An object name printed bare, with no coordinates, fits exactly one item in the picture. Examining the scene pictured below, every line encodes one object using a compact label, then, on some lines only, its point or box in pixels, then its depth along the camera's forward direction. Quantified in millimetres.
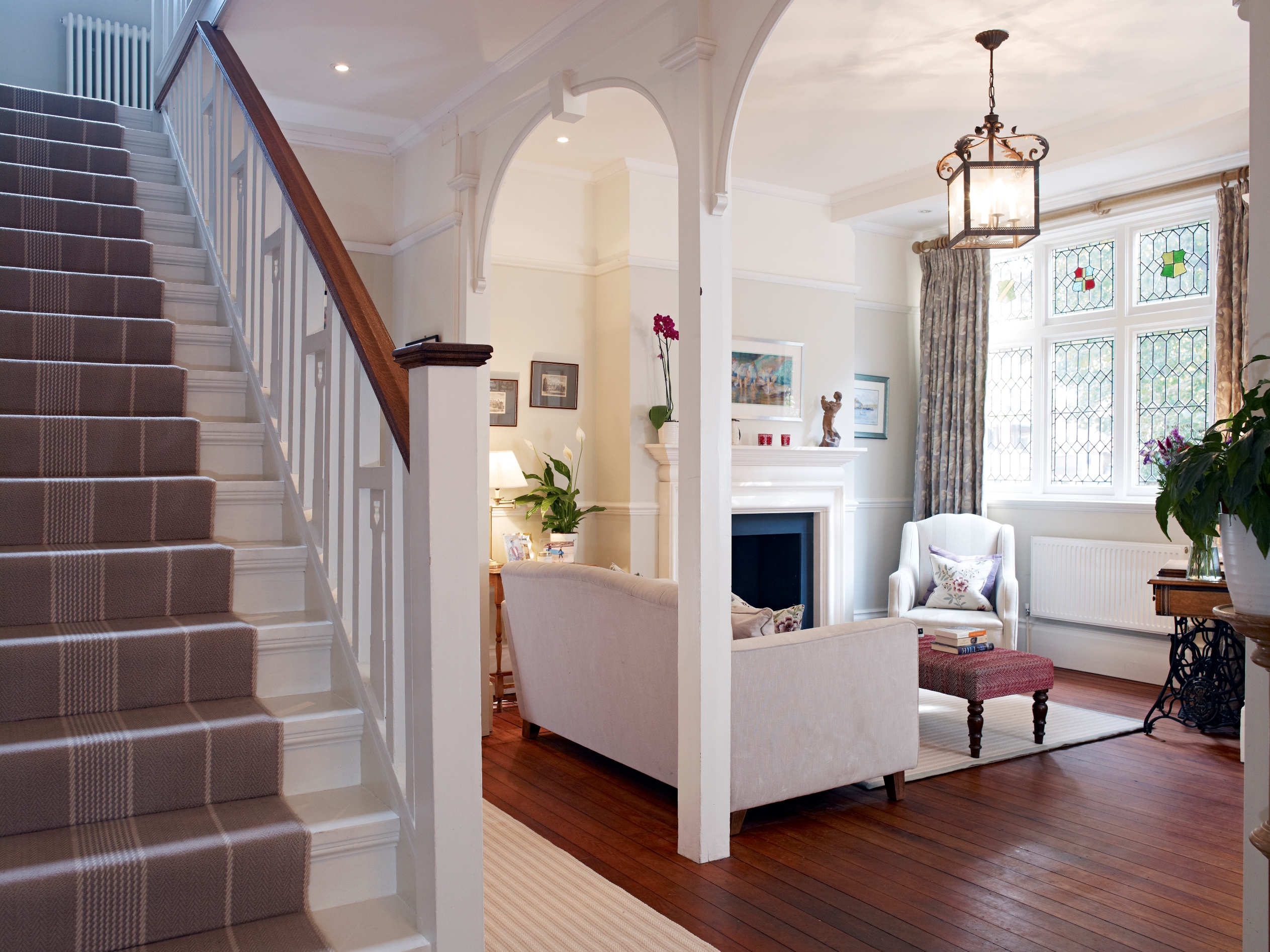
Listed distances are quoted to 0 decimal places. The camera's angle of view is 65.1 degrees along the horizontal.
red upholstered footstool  4371
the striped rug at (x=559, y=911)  2660
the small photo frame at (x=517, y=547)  5488
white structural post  3232
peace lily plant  5703
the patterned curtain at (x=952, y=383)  6773
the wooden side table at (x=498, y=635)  5277
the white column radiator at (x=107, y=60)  5859
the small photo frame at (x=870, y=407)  7145
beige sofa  3449
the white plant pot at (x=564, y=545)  5461
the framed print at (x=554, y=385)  5898
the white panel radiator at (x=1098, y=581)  5906
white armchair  5926
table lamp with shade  5500
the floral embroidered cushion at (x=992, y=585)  6152
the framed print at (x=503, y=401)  5754
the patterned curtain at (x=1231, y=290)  5395
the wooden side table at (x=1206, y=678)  4898
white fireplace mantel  5918
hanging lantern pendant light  3836
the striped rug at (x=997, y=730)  4410
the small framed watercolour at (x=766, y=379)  6445
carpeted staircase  1833
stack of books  4648
